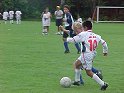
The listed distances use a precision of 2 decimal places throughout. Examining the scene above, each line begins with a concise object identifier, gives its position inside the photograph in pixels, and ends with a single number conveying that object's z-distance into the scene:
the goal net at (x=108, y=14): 60.71
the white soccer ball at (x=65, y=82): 10.52
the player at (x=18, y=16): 51.09
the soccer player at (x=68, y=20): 19.27
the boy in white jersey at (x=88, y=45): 10.09
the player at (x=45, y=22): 31.16
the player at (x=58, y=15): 32.09
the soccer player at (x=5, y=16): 52.21
